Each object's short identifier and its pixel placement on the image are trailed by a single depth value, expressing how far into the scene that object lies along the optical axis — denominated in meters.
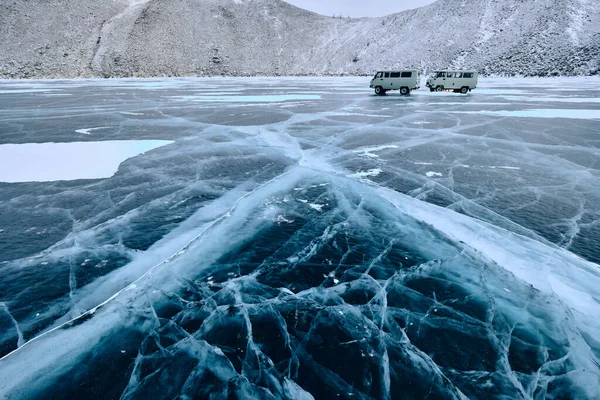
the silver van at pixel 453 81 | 22.92
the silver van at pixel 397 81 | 21.70
